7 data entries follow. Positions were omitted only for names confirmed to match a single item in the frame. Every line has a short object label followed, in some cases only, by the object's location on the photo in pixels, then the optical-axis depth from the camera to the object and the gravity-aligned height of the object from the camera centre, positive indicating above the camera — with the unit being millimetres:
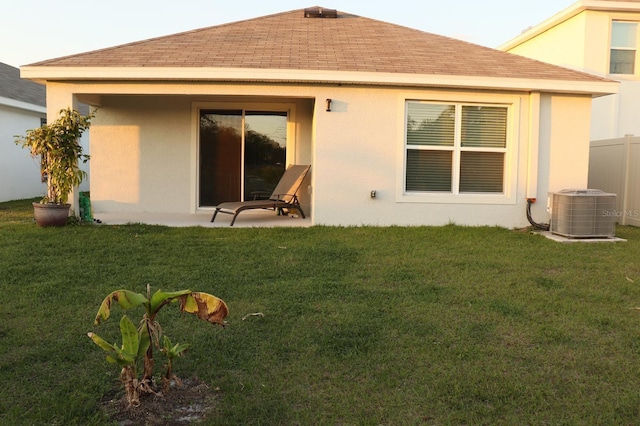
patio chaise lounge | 9602 -395
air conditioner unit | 8594 -510
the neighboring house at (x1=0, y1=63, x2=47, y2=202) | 14875 +1132
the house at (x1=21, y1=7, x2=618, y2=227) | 9117 +1290
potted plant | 8727 +193
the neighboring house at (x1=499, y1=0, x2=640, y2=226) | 14125 +3502
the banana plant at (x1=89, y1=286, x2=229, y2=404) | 2818 -741
